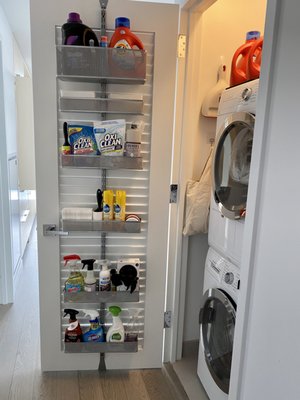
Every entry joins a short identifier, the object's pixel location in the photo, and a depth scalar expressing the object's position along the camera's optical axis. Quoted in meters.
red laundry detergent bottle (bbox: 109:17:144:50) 1.50
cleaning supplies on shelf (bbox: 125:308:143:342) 1.90
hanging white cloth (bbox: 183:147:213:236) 1.81
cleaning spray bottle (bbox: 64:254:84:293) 1.72
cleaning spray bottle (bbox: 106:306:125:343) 1.80
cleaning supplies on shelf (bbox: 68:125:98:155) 1.60
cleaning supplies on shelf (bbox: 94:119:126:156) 1.58
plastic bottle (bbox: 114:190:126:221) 1.69
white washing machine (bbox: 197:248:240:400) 1.48
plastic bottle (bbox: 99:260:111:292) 1.72
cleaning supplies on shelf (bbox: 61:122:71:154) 1.60
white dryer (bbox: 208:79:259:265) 1.38
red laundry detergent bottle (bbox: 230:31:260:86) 1.56
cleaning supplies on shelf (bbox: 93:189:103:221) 1.68
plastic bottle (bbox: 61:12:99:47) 1.47
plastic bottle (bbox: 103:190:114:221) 1.67
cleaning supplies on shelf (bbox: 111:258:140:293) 1.74
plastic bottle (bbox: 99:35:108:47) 1.51
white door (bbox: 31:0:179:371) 1.56
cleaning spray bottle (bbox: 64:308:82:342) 1.79
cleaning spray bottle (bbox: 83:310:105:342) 1.81
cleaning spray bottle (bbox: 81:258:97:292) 1.73
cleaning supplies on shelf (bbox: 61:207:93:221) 1.67
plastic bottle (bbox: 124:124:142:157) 1.62
